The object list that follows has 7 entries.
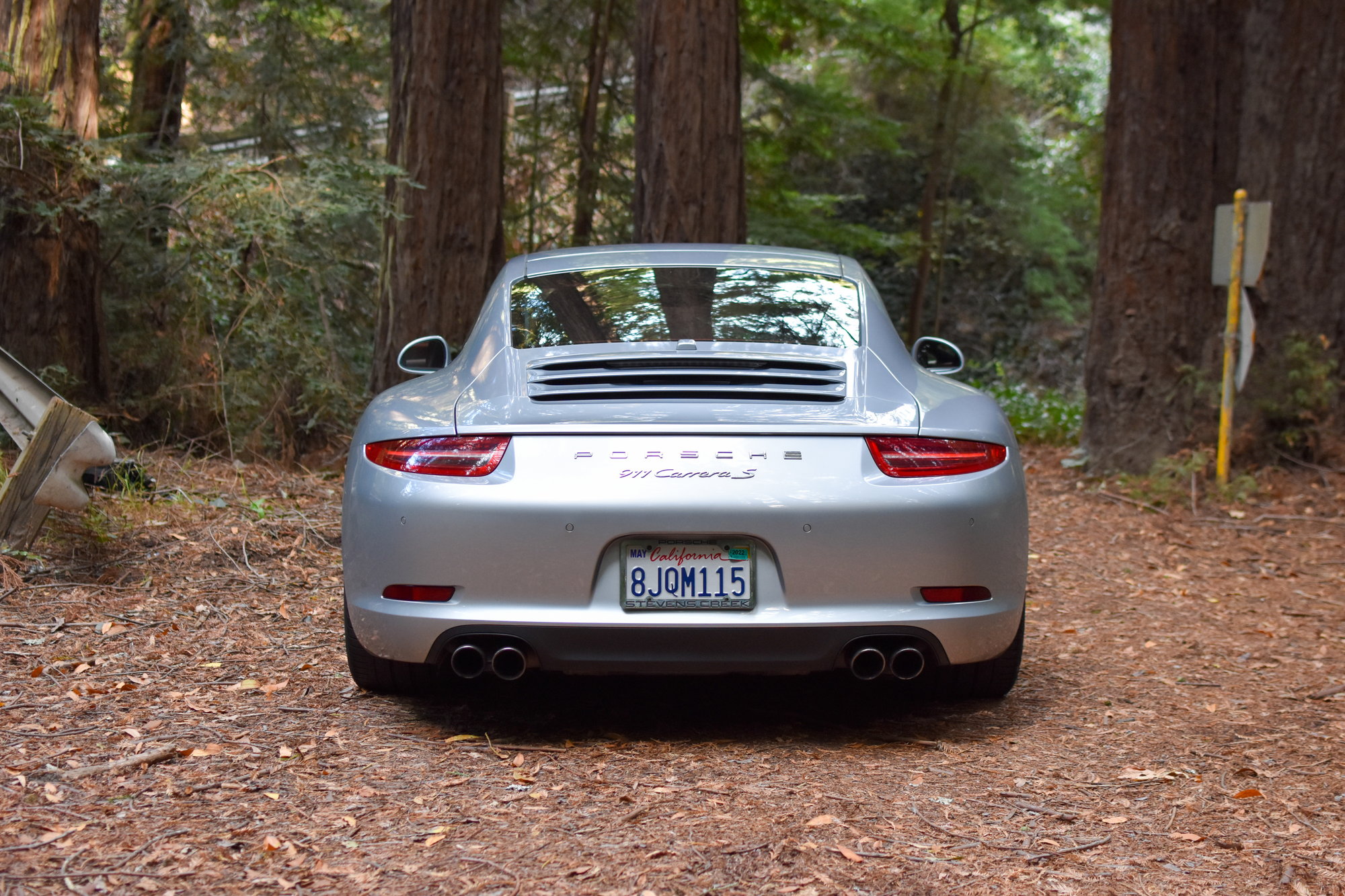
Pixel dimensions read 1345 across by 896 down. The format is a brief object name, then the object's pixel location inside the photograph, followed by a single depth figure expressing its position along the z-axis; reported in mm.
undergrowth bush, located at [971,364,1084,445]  12664
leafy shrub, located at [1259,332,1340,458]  8969
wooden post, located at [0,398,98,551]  5148
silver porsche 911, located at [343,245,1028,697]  3439
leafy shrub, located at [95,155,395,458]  7770
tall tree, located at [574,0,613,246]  14625
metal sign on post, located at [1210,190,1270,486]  8484
